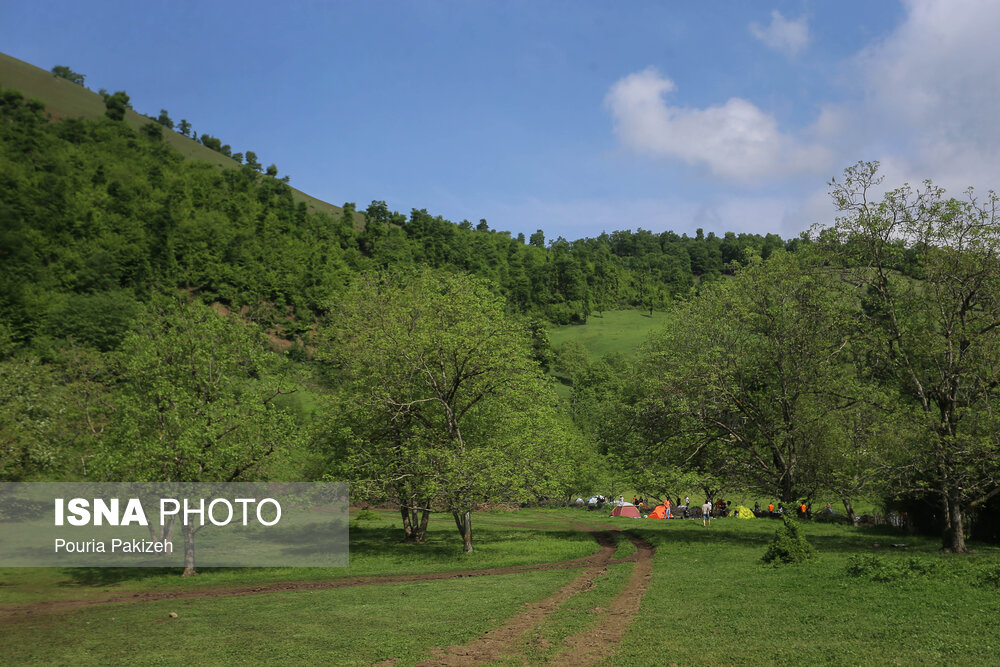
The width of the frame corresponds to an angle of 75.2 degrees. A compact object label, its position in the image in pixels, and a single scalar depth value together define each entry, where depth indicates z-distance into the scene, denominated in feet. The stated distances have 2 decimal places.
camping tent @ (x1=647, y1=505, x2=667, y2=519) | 172.73
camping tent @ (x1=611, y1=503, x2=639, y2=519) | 173.78
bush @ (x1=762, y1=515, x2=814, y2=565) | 69.31
